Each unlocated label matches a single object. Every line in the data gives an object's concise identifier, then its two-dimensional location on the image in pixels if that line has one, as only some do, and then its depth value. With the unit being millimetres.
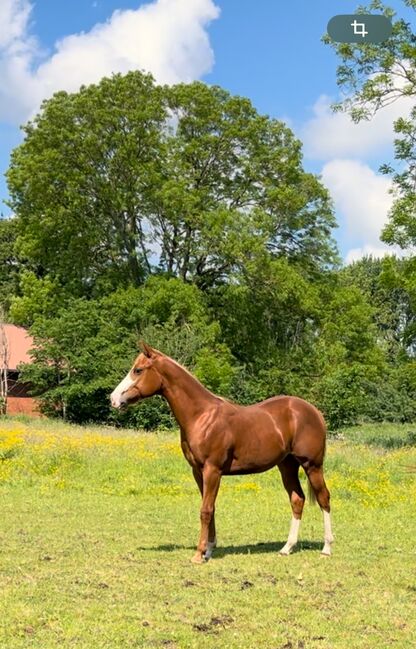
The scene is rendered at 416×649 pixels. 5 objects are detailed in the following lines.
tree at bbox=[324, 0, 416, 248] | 24984
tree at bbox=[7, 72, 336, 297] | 35844
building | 37481
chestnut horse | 8258
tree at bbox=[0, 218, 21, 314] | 49281
